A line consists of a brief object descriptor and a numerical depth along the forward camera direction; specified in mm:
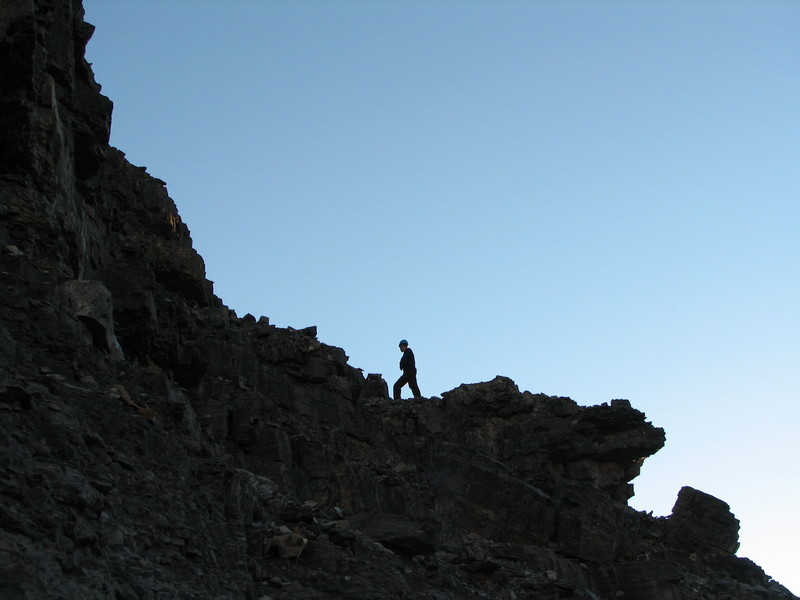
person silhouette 39031
